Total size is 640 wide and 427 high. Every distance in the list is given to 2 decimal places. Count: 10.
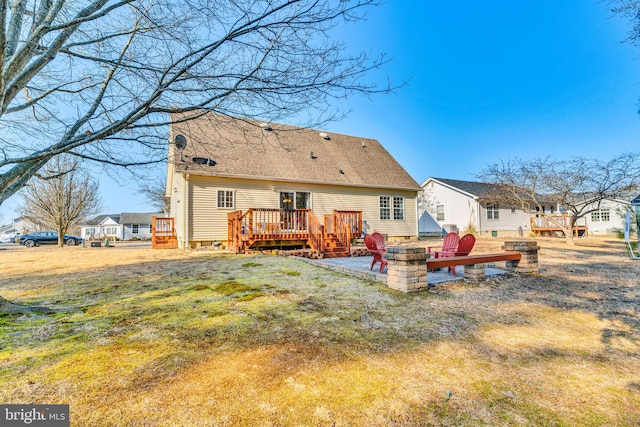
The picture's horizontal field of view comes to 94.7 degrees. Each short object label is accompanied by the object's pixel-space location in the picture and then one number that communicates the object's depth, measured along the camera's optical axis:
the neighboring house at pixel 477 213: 23.12
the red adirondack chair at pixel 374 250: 6.02
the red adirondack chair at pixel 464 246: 5.83
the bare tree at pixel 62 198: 18.25
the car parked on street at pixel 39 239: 23.09
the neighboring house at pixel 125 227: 49.50
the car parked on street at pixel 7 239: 40.28
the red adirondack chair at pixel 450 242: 6.56
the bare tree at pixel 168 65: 3.13
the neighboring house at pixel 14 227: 59.41
